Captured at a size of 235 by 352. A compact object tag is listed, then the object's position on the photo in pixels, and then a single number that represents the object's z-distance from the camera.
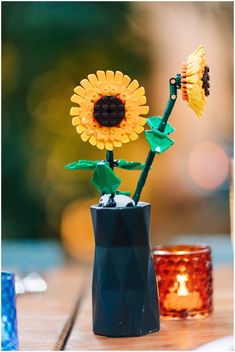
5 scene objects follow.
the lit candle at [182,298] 1.40
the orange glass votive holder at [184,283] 1.40
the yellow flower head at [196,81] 1.27
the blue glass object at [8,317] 1.26
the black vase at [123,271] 1.30
